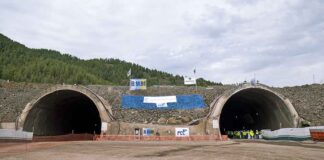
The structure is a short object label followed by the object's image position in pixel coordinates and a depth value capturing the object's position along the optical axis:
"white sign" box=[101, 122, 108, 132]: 43.63
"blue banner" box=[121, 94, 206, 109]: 51.78
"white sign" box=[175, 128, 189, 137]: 43.75
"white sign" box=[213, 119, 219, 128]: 43.81
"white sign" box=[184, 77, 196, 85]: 57.51
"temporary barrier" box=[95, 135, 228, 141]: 42.22
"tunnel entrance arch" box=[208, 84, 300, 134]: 43.97
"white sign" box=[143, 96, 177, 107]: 52.56
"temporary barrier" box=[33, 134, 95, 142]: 40.51
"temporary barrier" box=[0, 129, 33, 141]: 37.56
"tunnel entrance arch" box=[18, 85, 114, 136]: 43.03
